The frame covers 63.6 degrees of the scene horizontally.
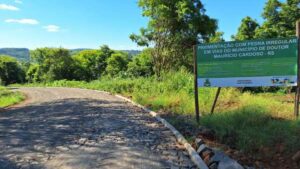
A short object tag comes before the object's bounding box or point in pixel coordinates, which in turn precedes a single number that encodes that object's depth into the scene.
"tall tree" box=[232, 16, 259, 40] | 27.57
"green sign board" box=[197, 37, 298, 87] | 6.11
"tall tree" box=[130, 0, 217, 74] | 17.19
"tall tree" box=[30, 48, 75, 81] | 45.04
